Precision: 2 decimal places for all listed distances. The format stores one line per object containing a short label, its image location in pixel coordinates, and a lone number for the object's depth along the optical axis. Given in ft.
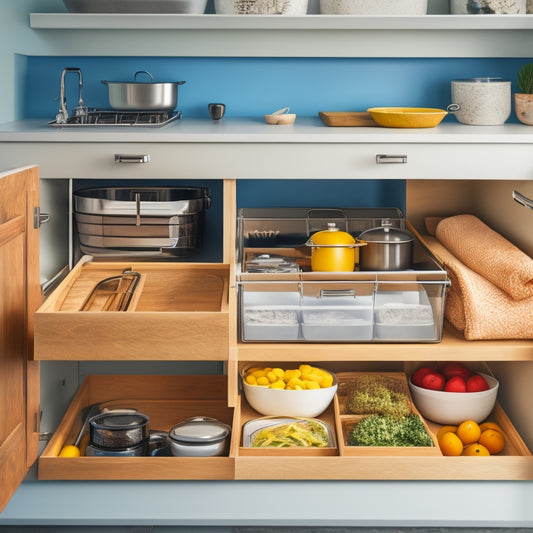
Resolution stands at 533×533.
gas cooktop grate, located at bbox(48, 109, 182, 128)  6.88
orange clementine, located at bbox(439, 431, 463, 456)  6.37
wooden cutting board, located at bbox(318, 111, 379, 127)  7.05
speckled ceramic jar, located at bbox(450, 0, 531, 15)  7.45
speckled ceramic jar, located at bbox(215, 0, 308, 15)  7.33
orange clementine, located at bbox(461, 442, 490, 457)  6.33
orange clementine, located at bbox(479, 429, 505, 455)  6.50
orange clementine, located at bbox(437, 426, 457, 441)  6.70
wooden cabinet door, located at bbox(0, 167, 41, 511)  5.23
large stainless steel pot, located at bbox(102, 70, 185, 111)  7.29
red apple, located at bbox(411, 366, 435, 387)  7.19
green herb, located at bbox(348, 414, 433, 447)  6.33
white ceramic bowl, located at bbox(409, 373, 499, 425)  6.78
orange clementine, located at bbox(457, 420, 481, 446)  6.58
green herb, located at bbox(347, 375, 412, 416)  6.77
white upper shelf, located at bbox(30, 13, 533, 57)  7.89
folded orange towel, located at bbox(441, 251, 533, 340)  6.31
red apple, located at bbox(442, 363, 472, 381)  7.25
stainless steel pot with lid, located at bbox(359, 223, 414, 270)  6.68
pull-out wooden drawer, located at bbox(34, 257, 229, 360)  5.50
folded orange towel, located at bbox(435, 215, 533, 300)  6.19
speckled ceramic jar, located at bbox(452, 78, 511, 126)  7.47
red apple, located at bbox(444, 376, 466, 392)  6.89
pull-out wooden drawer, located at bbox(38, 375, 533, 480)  6.06
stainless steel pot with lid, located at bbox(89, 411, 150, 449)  6.25
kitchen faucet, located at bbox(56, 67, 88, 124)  6.92
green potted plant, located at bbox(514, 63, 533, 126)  7.29
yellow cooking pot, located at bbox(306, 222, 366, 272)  6.63
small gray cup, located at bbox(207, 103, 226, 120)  7.59
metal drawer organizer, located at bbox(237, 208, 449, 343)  6.41
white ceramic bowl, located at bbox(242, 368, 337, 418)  6.58
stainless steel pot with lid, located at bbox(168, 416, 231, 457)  6.18
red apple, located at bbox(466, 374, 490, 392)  6.95
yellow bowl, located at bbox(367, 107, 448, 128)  6.79
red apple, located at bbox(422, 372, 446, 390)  7.05
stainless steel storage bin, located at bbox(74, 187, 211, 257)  6.90
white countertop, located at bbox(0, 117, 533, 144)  6.33
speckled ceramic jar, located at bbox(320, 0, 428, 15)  7.48
